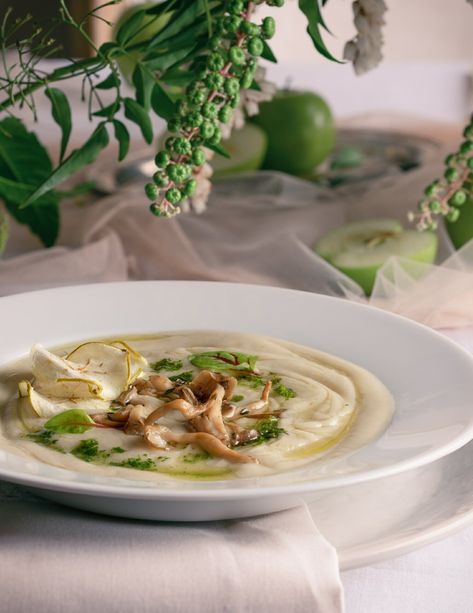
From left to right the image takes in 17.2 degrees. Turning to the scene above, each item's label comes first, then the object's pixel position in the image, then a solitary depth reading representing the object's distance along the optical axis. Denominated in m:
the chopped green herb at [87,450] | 0.72
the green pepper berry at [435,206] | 0.97
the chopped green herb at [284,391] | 0.80
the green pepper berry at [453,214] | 1.01
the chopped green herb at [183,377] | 0.81
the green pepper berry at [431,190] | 0.97
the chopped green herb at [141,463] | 0.71
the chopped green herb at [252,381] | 0.81
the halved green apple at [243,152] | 1.30
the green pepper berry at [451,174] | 0.98
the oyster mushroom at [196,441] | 0.72
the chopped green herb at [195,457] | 0.72
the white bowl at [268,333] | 0.67
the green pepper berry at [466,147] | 0.97
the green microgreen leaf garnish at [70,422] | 0.74
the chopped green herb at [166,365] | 0.83
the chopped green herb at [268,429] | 0.75
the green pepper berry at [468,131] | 0.98
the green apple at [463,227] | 1.11
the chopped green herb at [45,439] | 0.73
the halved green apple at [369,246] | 1.09
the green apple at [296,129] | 1.31
